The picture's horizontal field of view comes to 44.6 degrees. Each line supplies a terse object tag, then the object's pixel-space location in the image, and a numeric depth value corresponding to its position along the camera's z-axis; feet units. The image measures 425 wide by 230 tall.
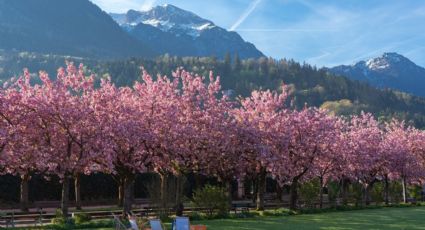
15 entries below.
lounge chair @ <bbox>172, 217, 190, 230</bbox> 58.34
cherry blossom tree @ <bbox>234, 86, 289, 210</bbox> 118.52
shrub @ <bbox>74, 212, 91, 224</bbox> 89.93
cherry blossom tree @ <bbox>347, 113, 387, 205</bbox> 158.30
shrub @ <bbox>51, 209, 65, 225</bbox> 86.74
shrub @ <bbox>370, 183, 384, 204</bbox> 178.91
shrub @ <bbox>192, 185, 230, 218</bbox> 108.99
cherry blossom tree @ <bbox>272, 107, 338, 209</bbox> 127.95
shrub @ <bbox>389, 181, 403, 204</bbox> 194.59
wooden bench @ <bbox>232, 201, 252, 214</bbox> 118.03
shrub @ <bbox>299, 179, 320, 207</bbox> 145.07
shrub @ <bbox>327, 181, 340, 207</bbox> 173.17
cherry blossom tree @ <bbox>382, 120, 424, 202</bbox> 175.22
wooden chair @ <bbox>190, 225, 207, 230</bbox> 63.36
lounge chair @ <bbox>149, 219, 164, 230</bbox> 58.25
